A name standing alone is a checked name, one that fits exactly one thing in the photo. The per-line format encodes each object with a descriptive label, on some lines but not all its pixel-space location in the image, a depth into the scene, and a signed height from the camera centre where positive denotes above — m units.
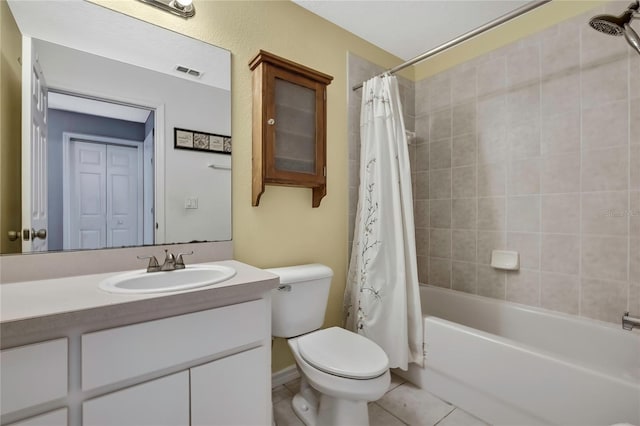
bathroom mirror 1.07 +0.35
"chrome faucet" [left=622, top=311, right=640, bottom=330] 1.21 -0.47
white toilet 1.18 -0.65
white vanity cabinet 0.79 -0.50
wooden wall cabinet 1.55 +0.50
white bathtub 1.11 -0.74
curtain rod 1.25 +0.89
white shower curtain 1.68 -0.22
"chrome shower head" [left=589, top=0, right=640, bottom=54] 1.15 +0.78
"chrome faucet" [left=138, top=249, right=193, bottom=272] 1.19 -0.22
